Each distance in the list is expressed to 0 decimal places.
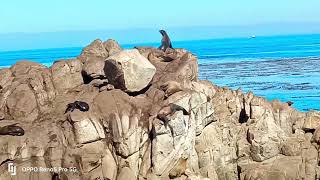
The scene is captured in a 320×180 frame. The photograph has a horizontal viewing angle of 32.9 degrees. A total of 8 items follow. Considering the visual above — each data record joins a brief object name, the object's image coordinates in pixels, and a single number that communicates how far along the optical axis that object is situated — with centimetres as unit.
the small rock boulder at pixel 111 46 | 3174
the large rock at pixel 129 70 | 2698
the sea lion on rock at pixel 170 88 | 2709
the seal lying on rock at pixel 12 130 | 2419
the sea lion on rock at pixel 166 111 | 2553
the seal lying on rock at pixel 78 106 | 2573
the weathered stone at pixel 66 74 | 2825
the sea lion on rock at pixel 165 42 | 3500
